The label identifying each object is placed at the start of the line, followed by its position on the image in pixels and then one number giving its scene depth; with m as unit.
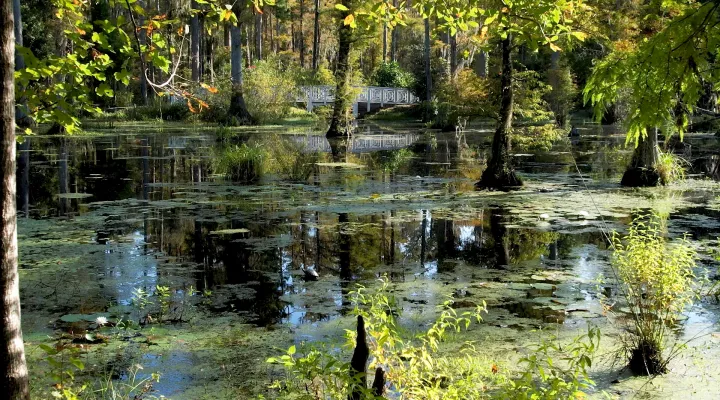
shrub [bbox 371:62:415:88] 47.28
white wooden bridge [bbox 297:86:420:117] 43.66
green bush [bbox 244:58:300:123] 35.53
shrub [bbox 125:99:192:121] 39.09
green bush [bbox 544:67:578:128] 26.82
